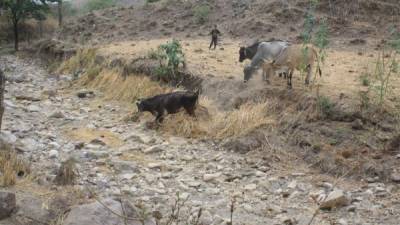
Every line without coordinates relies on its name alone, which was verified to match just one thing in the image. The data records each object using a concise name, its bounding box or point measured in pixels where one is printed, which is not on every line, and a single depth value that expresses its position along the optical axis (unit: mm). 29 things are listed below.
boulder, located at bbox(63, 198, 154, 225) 6016
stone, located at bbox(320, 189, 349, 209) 7730
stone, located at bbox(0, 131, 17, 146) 10092
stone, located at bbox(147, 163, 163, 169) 9734
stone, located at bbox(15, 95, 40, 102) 15592
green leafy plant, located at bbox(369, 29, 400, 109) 10109
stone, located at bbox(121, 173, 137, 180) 9117
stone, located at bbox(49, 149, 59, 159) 10084
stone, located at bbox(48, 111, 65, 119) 13406
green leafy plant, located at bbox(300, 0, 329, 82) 10729
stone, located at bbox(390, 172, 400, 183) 8469
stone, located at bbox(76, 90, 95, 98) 16156
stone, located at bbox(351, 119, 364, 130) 10094
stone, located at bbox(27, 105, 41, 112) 14189
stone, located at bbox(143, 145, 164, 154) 10578
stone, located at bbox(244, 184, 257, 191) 8719
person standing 19861
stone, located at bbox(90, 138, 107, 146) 11184
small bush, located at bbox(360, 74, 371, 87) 12047
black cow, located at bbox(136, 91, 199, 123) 11695
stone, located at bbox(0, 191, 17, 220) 6386
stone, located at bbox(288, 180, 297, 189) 8702
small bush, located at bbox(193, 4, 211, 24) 27672
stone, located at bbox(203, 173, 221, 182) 9138
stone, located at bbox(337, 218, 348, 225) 7270
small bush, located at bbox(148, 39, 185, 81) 14758
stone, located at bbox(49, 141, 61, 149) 10836
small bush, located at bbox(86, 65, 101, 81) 17828
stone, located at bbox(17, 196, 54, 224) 6473
